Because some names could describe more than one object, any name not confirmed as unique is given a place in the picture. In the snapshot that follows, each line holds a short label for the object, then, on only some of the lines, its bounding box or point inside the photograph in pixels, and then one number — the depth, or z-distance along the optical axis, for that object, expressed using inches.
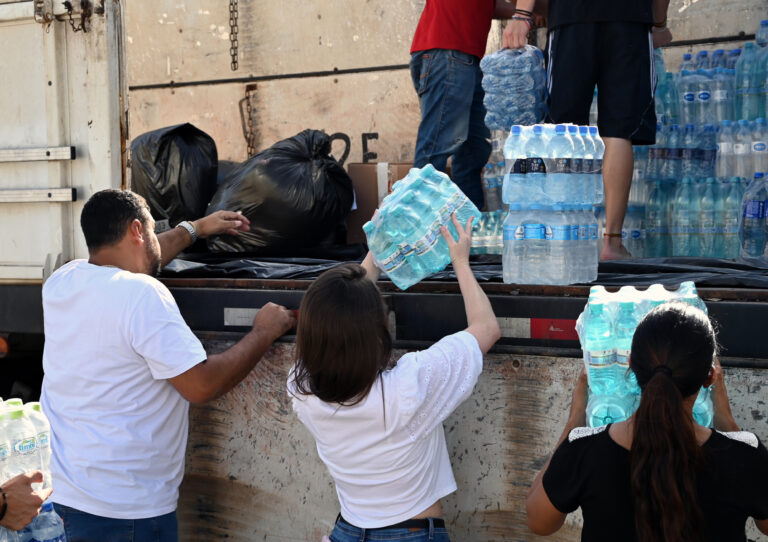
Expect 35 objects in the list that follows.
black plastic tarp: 109.0
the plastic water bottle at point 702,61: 195.8
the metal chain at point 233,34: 236.7
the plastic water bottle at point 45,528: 95.3
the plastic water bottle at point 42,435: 99.3
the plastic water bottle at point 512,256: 114.7
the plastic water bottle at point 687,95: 189.8
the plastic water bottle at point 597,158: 122.0
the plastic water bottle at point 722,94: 186.9
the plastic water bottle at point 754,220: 156.3
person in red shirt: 167.3
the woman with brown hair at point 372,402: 87.9
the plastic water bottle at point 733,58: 193.3
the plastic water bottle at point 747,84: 184.5
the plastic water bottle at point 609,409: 88.0
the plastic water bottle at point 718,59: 192.9
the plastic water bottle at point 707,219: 173.2
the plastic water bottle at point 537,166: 113.5
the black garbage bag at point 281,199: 165.0
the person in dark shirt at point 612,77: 143.6
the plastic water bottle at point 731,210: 171.8
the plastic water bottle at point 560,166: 115.3
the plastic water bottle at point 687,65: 194.1
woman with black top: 69.8
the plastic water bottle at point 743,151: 179.0
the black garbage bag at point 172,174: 181.2
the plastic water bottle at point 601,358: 89.5
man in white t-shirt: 106.0
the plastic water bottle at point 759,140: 176.9
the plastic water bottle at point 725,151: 181.3
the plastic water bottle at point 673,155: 183.2
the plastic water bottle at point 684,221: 174.7
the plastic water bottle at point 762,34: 182.9
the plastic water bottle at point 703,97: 185.6
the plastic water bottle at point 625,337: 89.0
